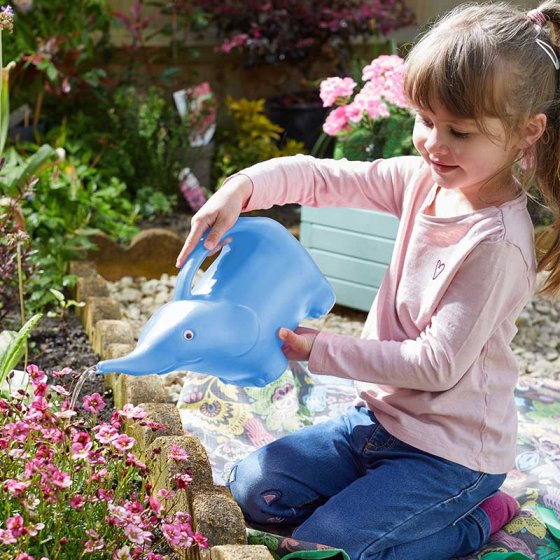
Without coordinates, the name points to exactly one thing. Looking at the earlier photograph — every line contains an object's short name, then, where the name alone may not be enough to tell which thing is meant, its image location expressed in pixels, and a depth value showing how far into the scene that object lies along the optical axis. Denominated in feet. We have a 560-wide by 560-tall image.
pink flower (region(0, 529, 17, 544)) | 4.77
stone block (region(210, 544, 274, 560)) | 5.34
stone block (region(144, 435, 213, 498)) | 6.19
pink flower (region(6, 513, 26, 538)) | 4.80
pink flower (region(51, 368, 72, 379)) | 5.73
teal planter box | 11.10
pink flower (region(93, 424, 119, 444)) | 5.33
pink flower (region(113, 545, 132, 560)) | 5.10
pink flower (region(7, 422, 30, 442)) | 5.32
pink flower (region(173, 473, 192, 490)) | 5.42
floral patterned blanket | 7.12
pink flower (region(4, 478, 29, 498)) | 4.81
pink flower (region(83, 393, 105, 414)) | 5.63
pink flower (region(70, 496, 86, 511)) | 5.06
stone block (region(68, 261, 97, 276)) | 10.42
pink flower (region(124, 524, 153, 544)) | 5.04
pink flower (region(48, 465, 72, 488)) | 4.91
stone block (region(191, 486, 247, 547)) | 5.76
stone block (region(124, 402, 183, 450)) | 6.72
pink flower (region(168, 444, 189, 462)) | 5.61
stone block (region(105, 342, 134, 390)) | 8.02
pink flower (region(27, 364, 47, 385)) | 5.70
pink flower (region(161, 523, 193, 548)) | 5.18
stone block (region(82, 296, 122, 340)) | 9.21
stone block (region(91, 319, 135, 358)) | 8.55
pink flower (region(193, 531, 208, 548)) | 5.31
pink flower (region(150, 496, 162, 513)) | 5.24
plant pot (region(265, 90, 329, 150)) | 15.61
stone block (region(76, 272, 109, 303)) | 9.86
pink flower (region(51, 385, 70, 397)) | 5.54
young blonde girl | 5.92
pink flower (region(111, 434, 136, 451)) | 5.31
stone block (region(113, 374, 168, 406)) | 7.41
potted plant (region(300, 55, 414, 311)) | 10.83
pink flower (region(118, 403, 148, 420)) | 5.49
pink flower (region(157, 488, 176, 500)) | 5.25
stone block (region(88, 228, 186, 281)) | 11.94
